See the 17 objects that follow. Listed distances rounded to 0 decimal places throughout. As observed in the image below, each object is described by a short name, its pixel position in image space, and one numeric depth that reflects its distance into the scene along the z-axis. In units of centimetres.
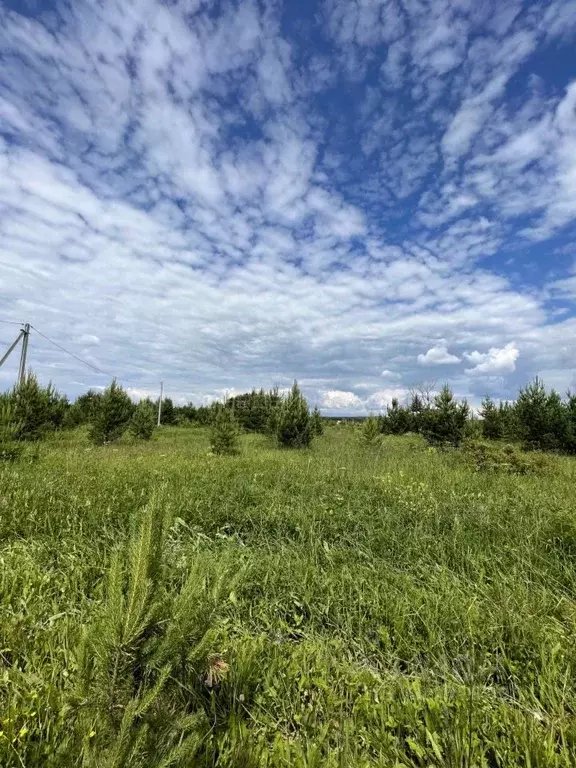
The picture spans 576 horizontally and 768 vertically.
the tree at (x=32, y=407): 1580
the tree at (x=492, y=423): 2452
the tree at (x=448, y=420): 1859
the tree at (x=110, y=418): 1820
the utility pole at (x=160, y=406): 3770
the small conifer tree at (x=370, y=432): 1739
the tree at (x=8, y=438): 765
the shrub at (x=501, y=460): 963
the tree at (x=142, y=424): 2112
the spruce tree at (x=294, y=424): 1725
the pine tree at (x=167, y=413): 3956
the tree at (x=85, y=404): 2815
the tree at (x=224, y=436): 1452
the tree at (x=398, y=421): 2950
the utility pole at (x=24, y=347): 2162
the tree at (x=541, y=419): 1897
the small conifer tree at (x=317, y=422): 1920
